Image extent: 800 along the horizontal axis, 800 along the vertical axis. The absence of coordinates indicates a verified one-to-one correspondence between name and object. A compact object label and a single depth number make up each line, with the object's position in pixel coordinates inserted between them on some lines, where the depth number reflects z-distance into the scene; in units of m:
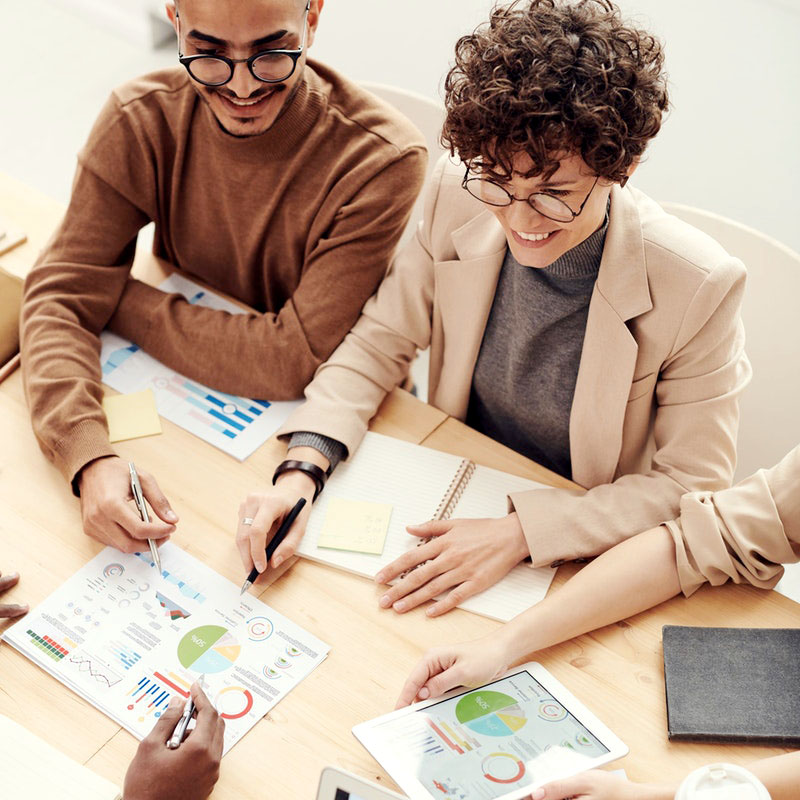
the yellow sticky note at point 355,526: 1.39
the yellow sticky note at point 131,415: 1.54
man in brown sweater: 1.57
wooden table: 1.17
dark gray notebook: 1.18
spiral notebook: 1.36
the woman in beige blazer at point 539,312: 1.18
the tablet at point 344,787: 0.96
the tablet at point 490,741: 1.12
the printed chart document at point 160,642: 1.21
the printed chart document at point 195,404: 1.55
